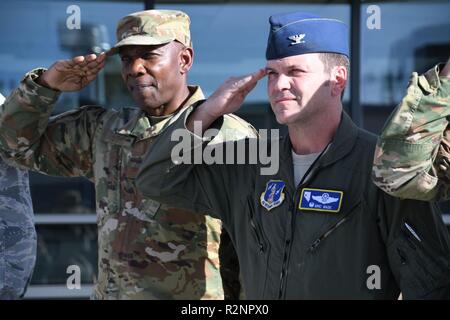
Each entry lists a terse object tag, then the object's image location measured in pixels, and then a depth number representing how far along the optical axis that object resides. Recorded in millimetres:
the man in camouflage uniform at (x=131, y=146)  5285
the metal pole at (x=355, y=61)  9578
